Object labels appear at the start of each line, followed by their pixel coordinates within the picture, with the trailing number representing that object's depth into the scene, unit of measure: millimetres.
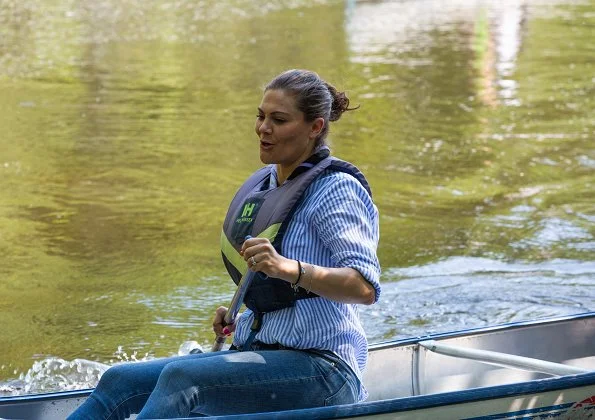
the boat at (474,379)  7715
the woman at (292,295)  7254
